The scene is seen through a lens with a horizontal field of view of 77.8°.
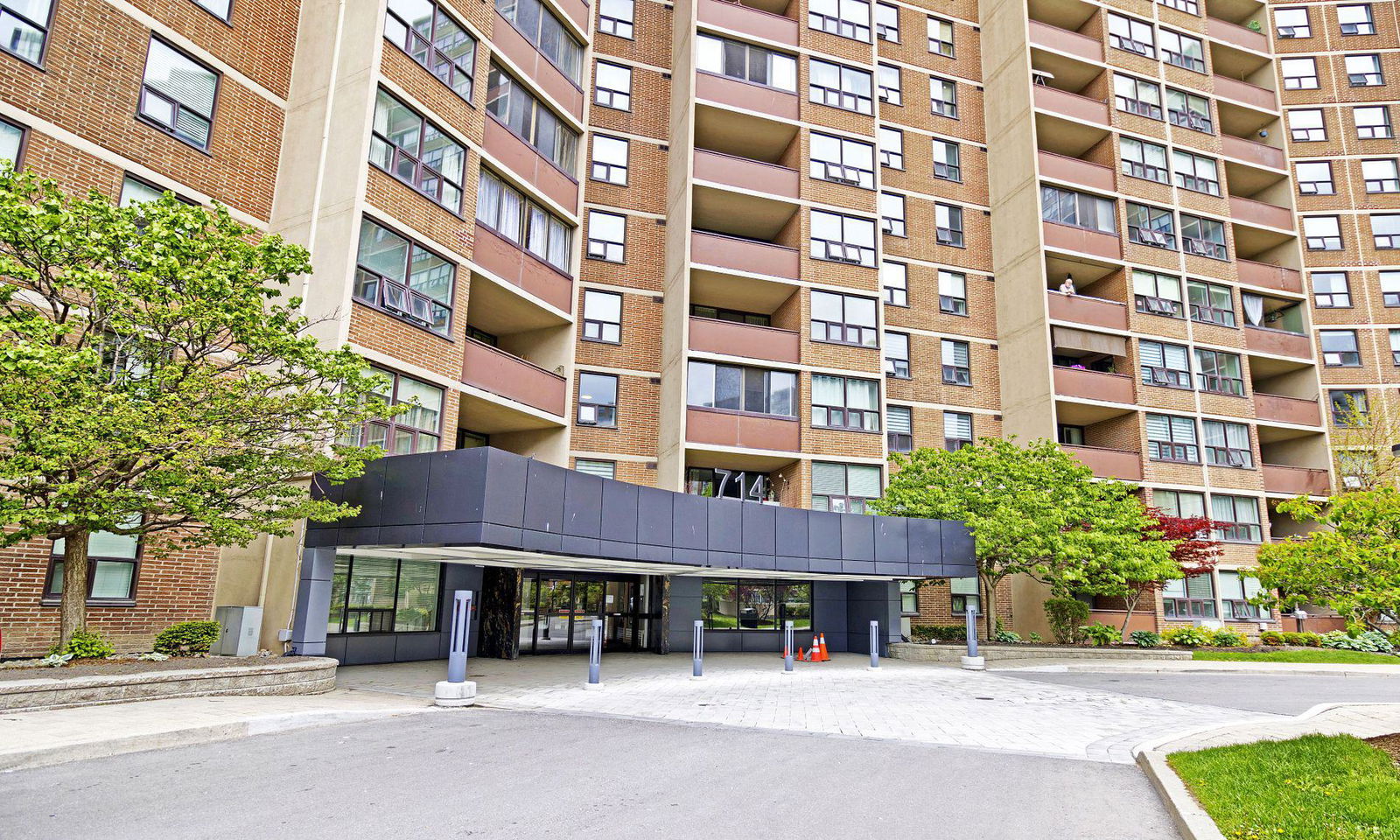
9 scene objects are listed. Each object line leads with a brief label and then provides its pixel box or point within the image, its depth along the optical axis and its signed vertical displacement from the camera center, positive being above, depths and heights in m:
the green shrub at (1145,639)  27.38 -1.07
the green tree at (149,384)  10.76 +2.72
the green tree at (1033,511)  23.88 +2.53
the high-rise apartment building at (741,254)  16.48 +9.46
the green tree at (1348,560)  10.28 +0.58
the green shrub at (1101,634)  27.31 -0.98
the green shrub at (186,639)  14.52 -0.93
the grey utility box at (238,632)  14.82 -0.80
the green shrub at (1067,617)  26.62 -0.44
